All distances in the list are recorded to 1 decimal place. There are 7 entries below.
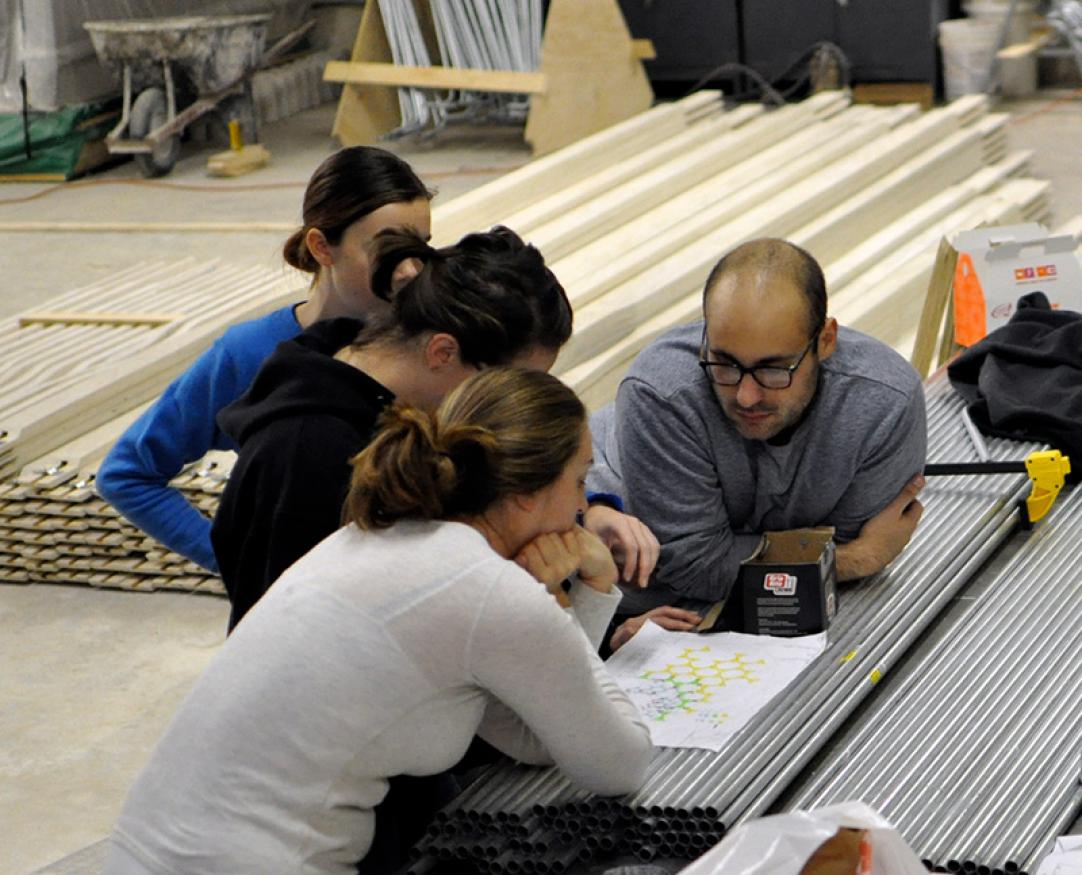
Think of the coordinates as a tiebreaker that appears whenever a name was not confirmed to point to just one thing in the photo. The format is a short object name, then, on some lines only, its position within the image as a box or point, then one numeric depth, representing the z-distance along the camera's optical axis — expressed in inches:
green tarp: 435.5
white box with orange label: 181.2
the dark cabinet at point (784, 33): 422.9
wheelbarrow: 417.4
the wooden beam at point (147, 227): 360.8
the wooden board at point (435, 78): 394.6
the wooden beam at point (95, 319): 267.1
